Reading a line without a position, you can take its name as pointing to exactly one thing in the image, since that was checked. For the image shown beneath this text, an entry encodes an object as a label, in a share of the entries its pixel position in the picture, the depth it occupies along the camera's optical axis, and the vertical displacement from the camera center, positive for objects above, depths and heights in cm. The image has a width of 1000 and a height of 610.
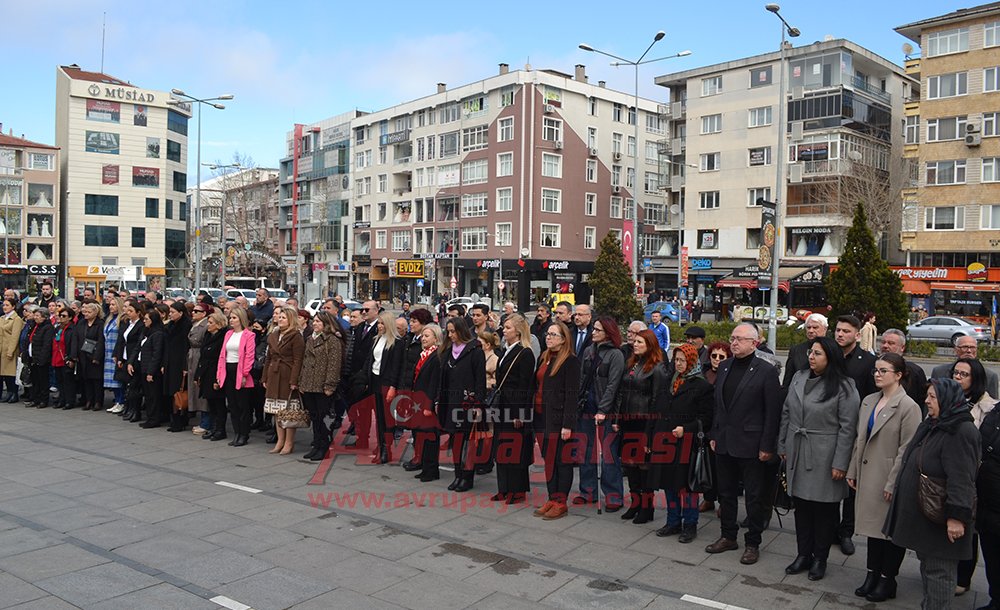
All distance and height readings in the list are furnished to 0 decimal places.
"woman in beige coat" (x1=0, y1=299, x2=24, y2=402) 1355 -103
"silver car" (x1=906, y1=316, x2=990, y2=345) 3180 -124
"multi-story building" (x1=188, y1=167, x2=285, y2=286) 7294 +671
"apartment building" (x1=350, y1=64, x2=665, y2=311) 5722 +899
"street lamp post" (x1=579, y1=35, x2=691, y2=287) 3072 +998
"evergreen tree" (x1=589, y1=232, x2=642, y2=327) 2975 +26
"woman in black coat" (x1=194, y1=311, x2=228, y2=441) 1054 -114
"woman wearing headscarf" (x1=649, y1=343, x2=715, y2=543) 657 -121
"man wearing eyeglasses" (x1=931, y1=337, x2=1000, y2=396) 617 -57
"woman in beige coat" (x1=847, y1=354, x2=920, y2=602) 527 -115
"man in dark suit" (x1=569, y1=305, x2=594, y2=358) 938 -46
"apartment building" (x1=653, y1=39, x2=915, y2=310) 4553 +909
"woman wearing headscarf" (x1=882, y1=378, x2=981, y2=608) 466 -120
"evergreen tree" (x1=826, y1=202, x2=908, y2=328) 2208 +37
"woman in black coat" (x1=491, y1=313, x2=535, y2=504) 747 -118
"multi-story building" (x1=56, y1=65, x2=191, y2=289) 6556 +1017
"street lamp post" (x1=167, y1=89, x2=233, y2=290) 3466 +361
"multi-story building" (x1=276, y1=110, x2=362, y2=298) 7519 +930
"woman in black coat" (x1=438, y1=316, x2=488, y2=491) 799 -105
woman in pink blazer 1015 -112
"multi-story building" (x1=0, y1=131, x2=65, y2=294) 6253 +686
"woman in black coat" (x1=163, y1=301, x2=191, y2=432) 1107 -102
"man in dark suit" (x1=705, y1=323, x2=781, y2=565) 598 -107
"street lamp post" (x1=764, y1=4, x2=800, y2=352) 2162 +236
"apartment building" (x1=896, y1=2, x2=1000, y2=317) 4062 +734
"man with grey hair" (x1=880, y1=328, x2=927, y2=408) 614 -69
